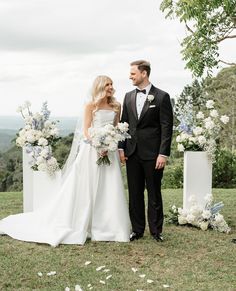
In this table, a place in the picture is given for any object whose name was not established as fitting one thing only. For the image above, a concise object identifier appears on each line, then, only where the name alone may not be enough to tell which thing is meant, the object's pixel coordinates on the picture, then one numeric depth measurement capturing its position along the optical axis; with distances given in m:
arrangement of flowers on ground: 8.29
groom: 7.14
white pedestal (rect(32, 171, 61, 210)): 8.21
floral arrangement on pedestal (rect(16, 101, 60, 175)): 8.19
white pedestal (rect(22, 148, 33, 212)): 8.73
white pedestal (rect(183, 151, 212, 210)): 8.52
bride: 7.39
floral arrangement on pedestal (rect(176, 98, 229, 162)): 8.48
